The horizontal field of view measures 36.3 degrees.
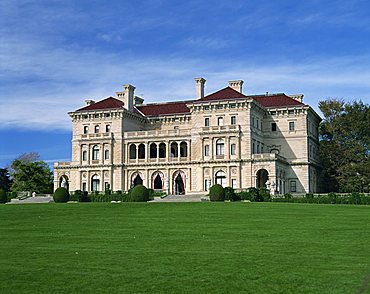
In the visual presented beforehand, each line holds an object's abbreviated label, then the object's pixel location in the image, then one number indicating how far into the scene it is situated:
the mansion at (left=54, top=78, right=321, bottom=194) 71.88
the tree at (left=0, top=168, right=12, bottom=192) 97.00
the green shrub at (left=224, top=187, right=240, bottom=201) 55.50
